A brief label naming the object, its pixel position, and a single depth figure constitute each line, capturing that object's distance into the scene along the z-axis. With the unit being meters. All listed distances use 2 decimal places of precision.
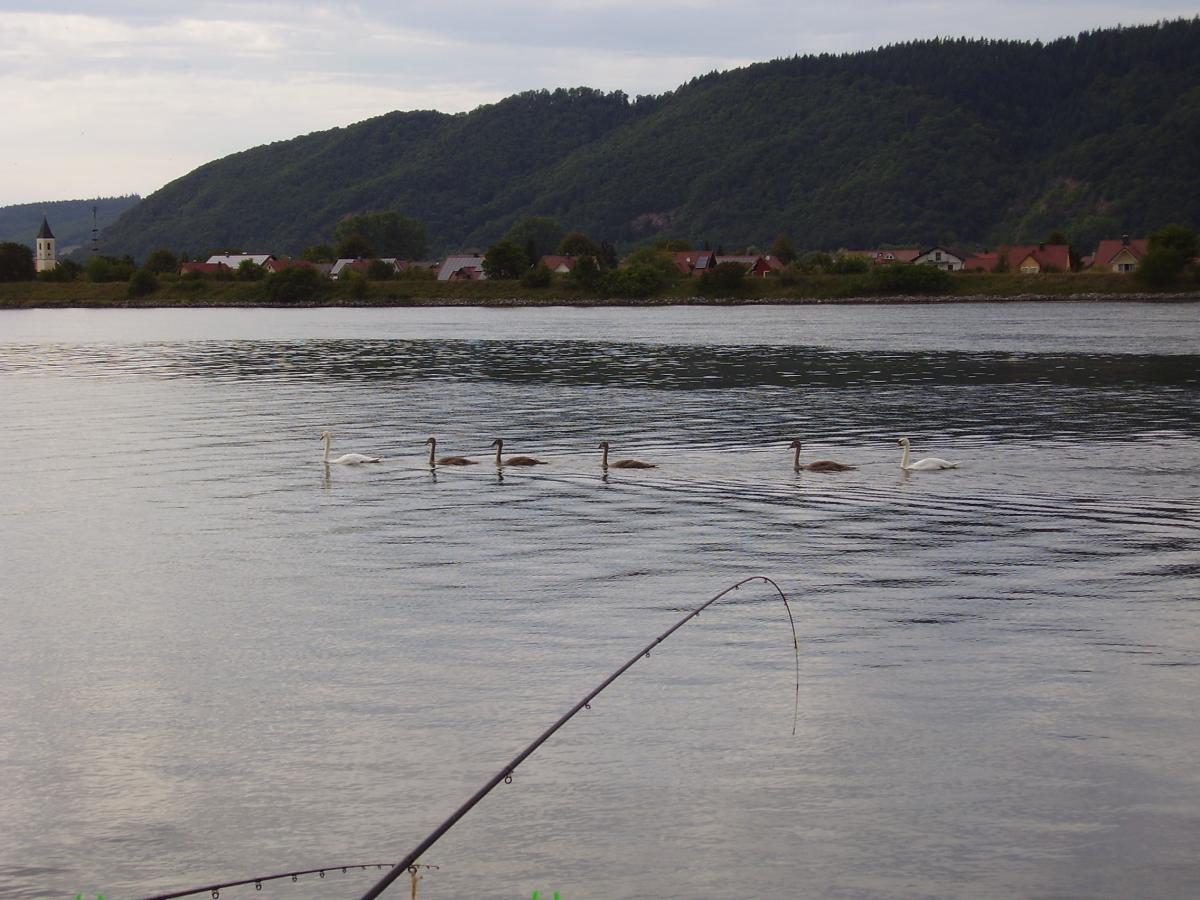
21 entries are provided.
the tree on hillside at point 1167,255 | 153.62
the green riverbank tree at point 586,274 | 180.62
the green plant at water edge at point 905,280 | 170.25
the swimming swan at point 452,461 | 34.59
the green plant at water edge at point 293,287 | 190.62
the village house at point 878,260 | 185.60
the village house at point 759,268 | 183.62
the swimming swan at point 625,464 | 33.69
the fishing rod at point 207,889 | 8.32
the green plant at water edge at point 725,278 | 170.00
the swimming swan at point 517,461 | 34.50
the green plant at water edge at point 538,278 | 181.25
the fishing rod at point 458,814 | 7.56
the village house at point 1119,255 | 177.25
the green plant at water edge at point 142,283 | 189.88
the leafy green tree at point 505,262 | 189.12
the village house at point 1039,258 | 185.38
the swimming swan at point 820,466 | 33.44
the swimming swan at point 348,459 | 35.06
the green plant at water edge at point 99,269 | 199.62
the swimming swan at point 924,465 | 32.97
